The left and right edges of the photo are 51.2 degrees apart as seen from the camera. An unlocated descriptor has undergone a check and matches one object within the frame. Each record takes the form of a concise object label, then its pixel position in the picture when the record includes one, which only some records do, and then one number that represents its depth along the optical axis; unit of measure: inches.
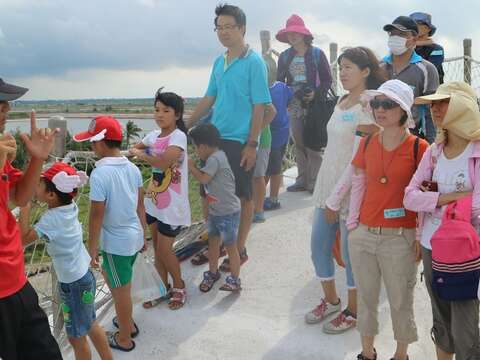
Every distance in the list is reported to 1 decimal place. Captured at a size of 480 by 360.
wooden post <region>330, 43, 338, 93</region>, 297.0
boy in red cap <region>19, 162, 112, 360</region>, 84.2
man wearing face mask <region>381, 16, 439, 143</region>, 116.3
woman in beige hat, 73.9
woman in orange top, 83.4
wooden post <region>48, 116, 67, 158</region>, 98.8
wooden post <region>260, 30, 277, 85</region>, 182.1
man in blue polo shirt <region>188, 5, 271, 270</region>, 116.8
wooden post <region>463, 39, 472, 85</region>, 354.8
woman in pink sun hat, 165.3
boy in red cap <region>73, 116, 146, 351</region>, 93.9
